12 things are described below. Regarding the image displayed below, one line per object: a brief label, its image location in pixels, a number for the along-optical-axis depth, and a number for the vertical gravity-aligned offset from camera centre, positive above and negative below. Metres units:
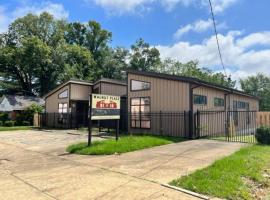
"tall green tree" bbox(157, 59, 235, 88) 34.45 +7.60
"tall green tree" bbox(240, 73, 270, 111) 35.88 +5.02
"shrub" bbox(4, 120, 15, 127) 20.93 -1.35
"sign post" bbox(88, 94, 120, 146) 8.28 +0.14
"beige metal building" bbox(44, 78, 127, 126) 17.64 +1.39
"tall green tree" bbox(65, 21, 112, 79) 37.12 +14.24
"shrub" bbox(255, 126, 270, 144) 8.56 -1.03
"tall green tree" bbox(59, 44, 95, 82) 30.73 +7.98
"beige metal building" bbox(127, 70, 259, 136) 11.16 +0.57
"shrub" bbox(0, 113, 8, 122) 22.42 -0.77
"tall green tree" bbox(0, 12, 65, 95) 28.04 +8.15
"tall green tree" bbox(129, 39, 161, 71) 35.06 +9.76
